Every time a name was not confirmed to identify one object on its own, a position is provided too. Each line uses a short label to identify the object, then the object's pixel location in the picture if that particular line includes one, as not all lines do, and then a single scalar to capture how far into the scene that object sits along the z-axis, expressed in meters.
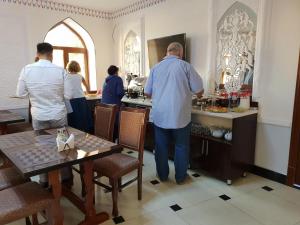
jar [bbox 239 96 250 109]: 2.71
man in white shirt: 2.14
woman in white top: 3.47
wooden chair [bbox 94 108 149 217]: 2.01
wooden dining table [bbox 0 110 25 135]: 2.85
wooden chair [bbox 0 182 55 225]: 1.36
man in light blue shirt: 2.44
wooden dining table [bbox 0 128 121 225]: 1.43
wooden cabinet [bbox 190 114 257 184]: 2.52
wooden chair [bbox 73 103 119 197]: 2.39
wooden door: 2.40
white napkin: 1.65
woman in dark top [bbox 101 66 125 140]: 3.56
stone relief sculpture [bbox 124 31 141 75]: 4.42
